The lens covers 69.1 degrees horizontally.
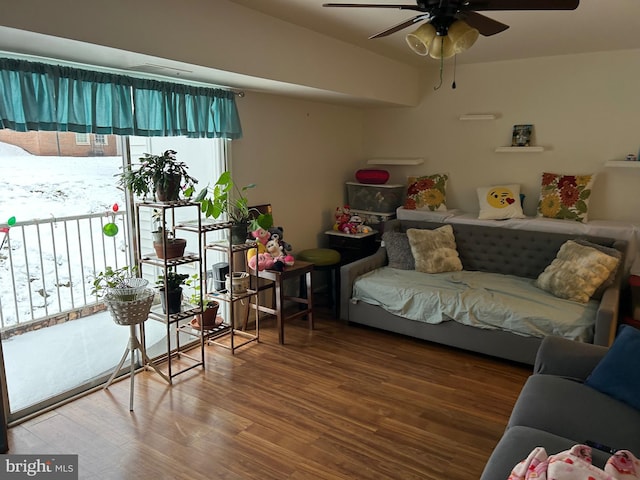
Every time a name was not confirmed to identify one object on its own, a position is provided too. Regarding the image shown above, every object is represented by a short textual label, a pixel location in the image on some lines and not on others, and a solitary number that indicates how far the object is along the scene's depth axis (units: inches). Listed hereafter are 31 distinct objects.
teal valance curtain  97.4
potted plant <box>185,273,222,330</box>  141.6
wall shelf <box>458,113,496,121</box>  183.5
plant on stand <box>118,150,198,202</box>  120.1
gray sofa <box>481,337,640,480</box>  70.8
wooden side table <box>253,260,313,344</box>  151.3
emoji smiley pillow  176.4
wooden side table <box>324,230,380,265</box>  192.1
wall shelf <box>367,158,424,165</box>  201.6
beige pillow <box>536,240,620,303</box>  136.6
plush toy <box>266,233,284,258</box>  155.3
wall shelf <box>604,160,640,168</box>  155.0
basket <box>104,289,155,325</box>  113.0
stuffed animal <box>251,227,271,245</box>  151.7
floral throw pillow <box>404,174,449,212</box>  193.9
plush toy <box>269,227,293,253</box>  160.4
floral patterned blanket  57.6
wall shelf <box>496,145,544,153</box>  175.0
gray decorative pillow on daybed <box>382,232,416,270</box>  174.2
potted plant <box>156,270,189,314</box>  128.2
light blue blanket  130.0
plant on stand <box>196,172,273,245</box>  135.9
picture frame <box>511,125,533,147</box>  178.5
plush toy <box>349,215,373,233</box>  194.9
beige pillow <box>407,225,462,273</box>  169.0
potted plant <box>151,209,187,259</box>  124.8
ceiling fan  77.3
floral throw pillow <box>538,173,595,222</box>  164.7
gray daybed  133.6
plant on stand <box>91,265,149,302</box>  116.0
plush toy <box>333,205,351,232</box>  196.9
